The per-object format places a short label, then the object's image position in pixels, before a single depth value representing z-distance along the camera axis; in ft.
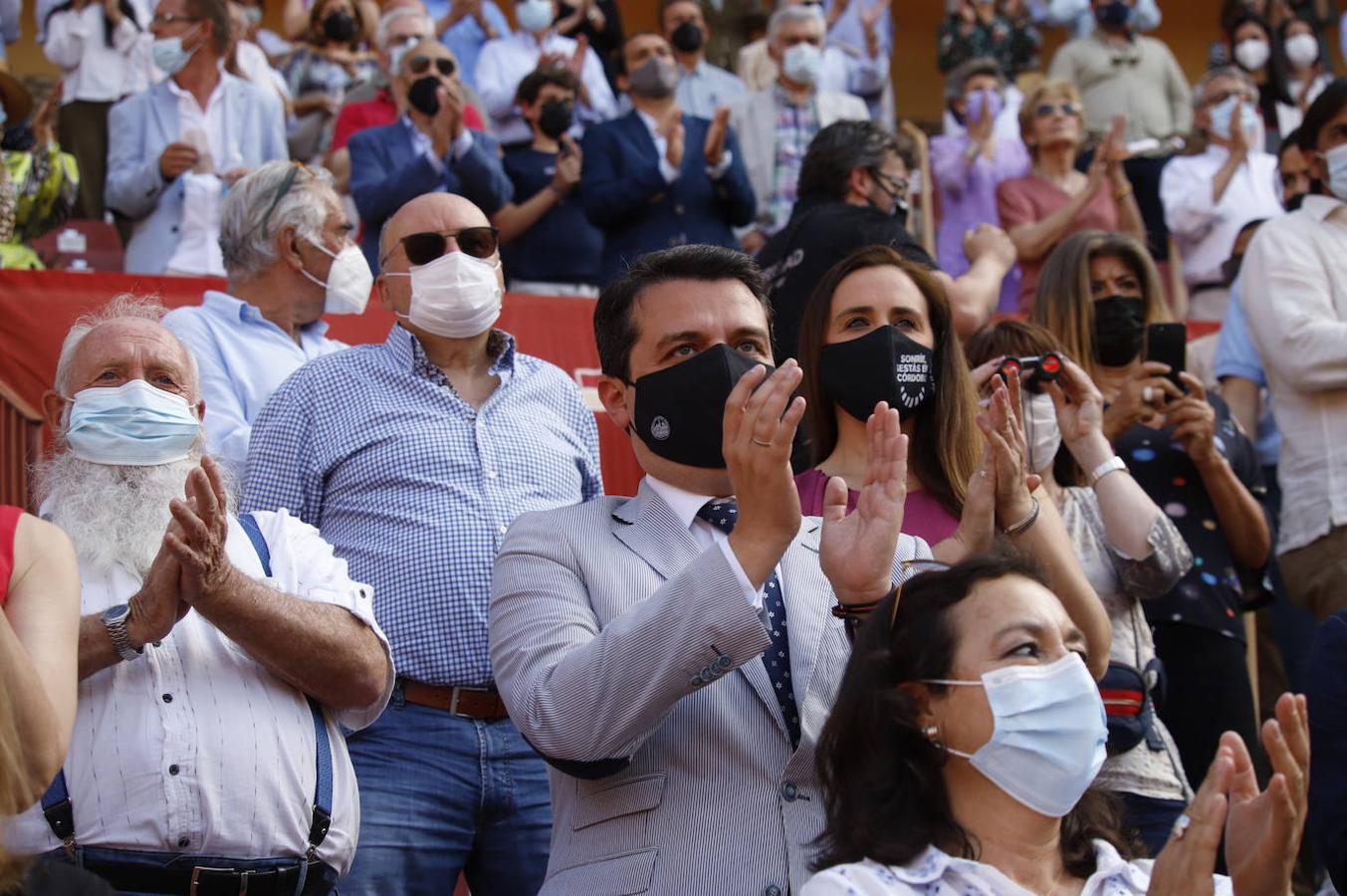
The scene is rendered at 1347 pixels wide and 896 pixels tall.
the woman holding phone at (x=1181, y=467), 35.60
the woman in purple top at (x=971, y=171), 67.26
